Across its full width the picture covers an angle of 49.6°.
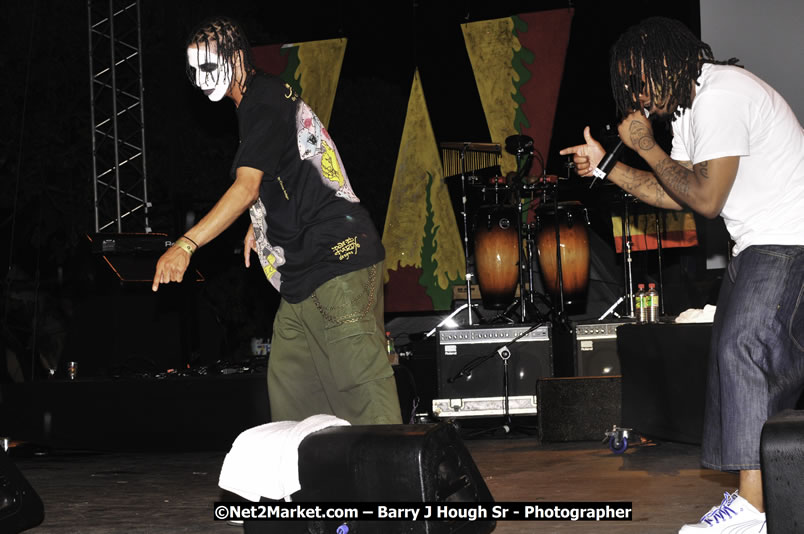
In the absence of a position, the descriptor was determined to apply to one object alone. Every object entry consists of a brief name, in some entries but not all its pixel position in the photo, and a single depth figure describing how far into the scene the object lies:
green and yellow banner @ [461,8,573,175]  8.36
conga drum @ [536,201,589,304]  8.11
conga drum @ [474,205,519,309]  8.13
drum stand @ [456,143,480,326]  7.93
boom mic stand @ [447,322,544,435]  6.71
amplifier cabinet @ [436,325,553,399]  6.78
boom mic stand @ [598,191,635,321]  7.35
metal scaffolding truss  8.05
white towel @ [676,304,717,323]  4.46
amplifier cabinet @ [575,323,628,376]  6.55
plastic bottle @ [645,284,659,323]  5.75
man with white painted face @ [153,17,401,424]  2.89
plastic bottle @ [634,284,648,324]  5.84
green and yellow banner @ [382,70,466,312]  8.98
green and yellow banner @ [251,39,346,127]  8.73
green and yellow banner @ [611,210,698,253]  8.02
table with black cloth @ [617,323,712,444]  4.34
